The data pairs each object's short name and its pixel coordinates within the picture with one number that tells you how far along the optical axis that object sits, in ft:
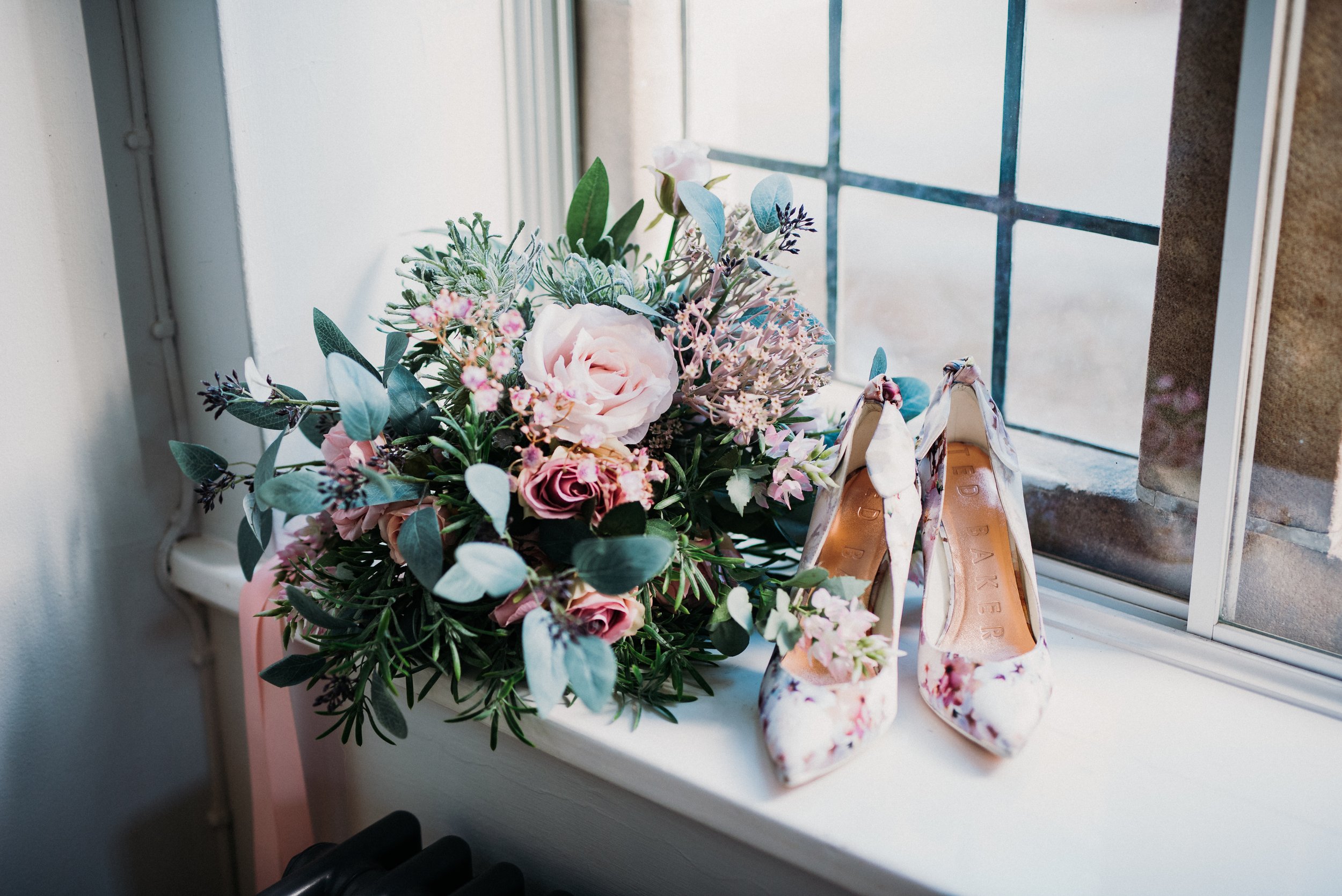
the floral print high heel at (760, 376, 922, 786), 2.26
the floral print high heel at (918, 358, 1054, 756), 2.33
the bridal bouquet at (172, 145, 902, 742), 2.12
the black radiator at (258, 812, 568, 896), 2.61
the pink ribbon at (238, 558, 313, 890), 3.00
